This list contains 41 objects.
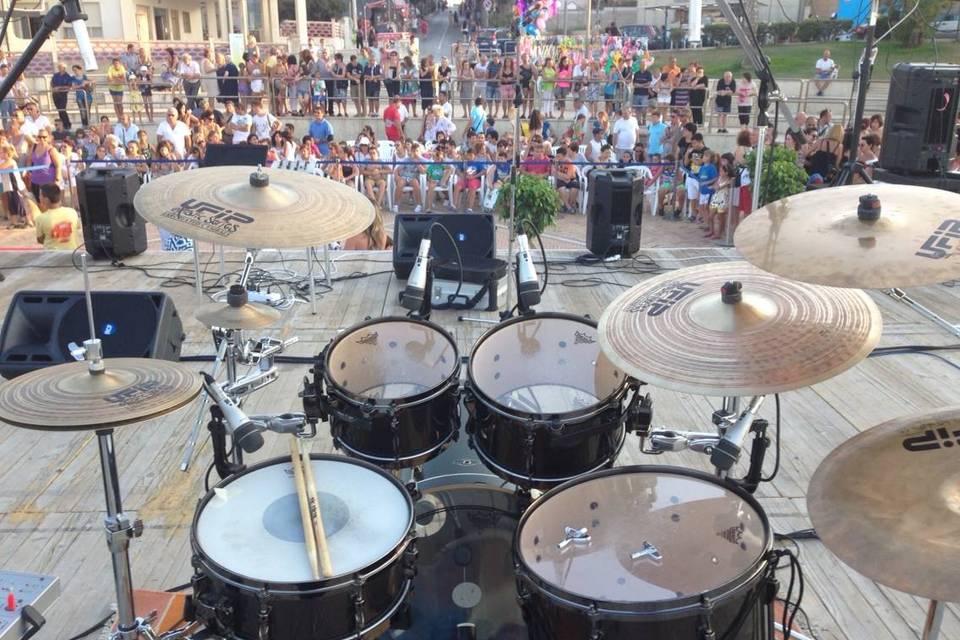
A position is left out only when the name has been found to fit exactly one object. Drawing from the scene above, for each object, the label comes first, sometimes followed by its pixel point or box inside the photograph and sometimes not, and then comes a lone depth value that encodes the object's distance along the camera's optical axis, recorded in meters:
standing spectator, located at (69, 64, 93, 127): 16.25
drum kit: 2.10
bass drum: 2.66
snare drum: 2.27
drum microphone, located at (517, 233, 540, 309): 3.68
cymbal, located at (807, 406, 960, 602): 1.71
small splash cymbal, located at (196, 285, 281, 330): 3.42
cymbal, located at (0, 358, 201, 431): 2.30
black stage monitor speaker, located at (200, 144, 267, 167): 7.32
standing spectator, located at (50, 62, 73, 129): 16.28
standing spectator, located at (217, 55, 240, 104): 17.59
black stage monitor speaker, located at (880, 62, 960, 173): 7.08
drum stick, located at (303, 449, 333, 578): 2.30
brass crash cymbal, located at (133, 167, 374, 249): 3.30
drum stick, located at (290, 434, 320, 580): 2.33
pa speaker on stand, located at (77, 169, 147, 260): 7.51
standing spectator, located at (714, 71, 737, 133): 15.70
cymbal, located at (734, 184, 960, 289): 2.28
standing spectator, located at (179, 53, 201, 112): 18.00
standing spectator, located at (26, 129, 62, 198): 11.63
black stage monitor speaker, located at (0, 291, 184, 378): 4.99
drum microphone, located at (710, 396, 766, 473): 2.46
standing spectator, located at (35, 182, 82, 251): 7.52
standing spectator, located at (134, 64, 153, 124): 17.28
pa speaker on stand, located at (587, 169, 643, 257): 7.75
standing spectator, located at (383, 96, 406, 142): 15.91
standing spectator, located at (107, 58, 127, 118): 17.23
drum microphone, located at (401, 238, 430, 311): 3.74
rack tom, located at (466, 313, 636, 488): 2.95
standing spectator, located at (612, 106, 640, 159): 14.25
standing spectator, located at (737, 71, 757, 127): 15.26
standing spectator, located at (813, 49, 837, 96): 16.36
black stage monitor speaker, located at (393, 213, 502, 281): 6.84
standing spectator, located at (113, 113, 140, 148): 13.92
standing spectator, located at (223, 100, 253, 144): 13.87
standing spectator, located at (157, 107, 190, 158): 13.16
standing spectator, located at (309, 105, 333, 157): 14.55
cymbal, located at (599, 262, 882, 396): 2.31
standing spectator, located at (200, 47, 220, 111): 19.41
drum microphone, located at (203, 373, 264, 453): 2.57
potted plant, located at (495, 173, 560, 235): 8.47
